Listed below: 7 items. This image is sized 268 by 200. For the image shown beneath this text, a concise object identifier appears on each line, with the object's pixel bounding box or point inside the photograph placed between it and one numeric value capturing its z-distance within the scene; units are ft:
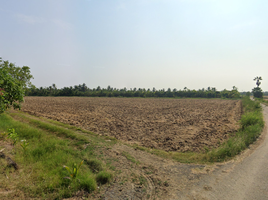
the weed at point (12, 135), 23.60
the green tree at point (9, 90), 21.84
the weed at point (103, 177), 17.76
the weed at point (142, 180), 17.97
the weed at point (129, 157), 23.42
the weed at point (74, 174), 16.36
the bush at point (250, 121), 42.42
